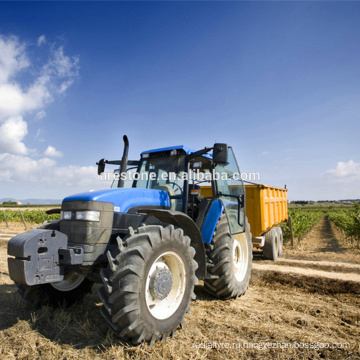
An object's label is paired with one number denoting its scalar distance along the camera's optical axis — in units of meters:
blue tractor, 2.98
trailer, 8.01
